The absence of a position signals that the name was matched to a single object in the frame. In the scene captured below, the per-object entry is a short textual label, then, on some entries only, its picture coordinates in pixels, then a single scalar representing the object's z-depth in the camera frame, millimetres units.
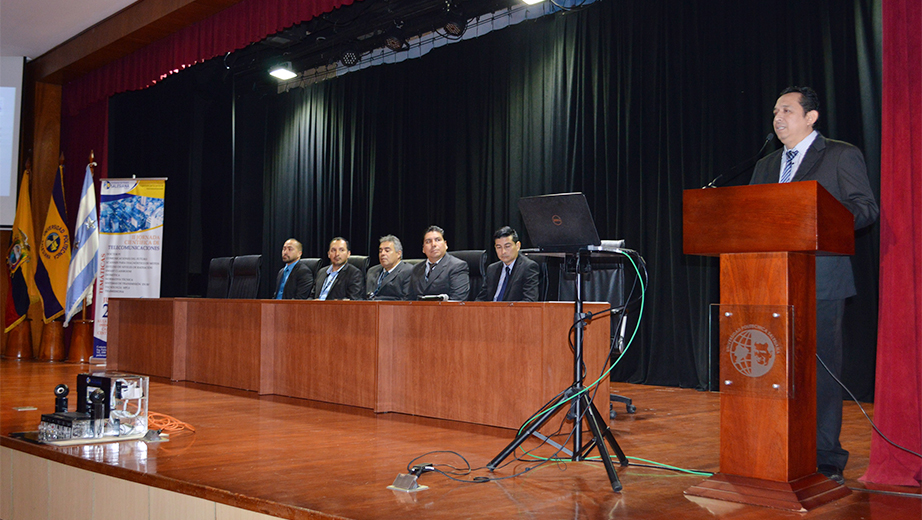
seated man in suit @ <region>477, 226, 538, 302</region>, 4875
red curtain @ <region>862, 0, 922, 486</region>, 2480
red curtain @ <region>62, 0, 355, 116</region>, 5437
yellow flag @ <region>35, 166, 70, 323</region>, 7754
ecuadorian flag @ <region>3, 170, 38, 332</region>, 7863
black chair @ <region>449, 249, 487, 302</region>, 5453
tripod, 2439
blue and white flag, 7477
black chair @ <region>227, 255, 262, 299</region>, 6637
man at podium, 2465
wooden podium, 2070
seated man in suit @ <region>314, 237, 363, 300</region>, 5910
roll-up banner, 7227
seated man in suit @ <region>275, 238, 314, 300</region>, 6414
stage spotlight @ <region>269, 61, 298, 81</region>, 7812
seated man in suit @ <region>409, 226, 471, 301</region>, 5176
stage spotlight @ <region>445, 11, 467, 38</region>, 6277
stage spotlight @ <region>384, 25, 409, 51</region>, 6699
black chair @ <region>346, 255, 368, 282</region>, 6161
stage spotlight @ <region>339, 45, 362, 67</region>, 7172
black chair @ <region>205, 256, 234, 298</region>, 6985
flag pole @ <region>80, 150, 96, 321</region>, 7633
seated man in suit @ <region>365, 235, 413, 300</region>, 5453
